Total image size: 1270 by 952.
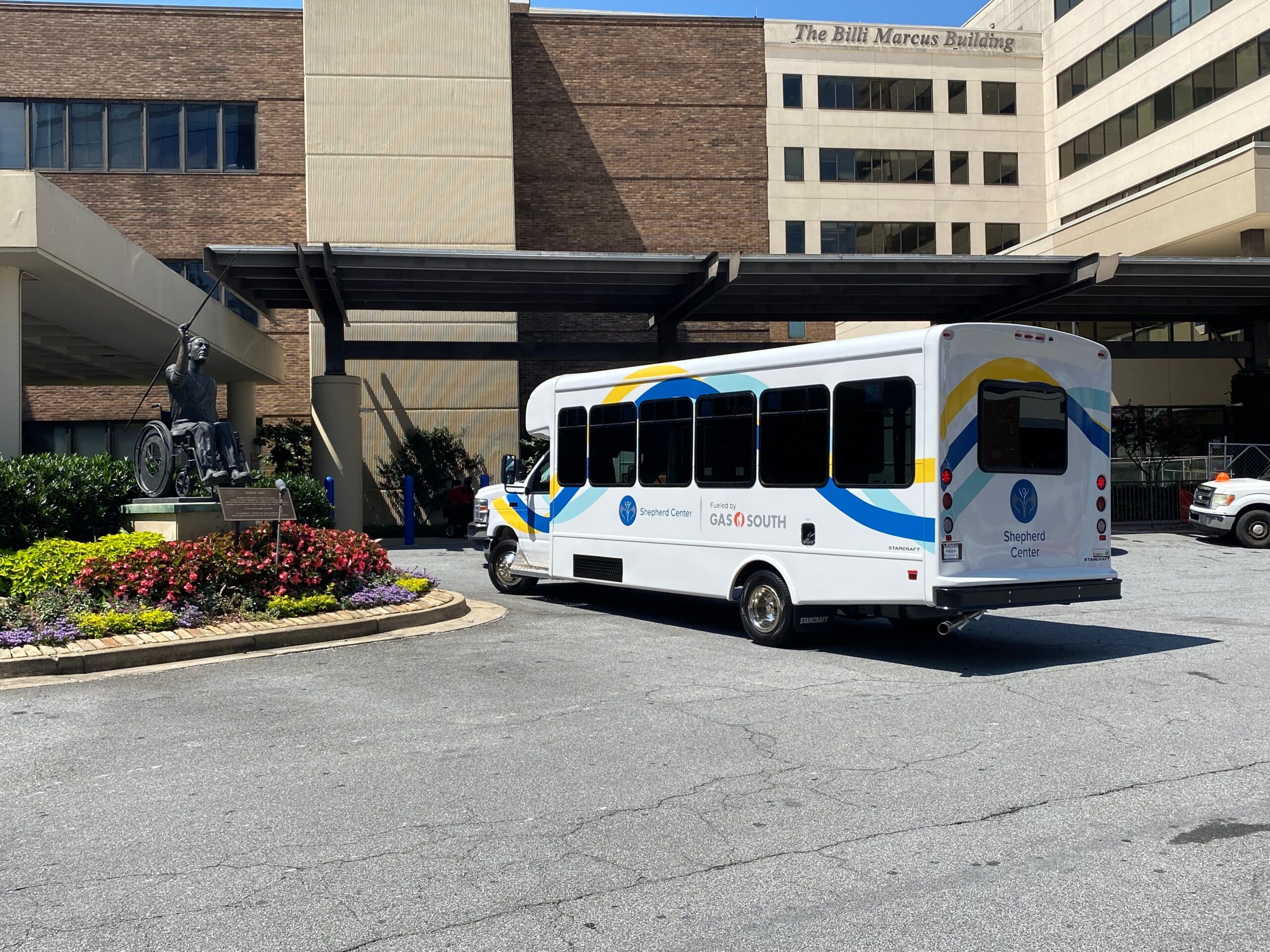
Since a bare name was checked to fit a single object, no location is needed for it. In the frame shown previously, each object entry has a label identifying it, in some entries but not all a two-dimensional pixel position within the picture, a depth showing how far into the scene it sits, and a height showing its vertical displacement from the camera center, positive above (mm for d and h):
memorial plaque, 12391 -234
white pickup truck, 22766 -690
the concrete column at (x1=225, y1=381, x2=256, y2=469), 32469 +2073
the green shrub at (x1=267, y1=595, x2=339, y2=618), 12078 -1276
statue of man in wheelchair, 15883 +539
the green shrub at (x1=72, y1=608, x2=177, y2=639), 10836 -1291
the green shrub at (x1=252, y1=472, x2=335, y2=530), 19625 -331
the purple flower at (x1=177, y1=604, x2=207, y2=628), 11453 -1310
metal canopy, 25453 +4542
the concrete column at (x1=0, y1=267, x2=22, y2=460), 17094 +1929
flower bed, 11086 -1060
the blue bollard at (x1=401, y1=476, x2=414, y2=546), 28562 -548
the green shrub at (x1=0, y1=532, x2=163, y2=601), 11875 -829
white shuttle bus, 10156 +2
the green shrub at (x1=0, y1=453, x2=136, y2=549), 15359 -165
